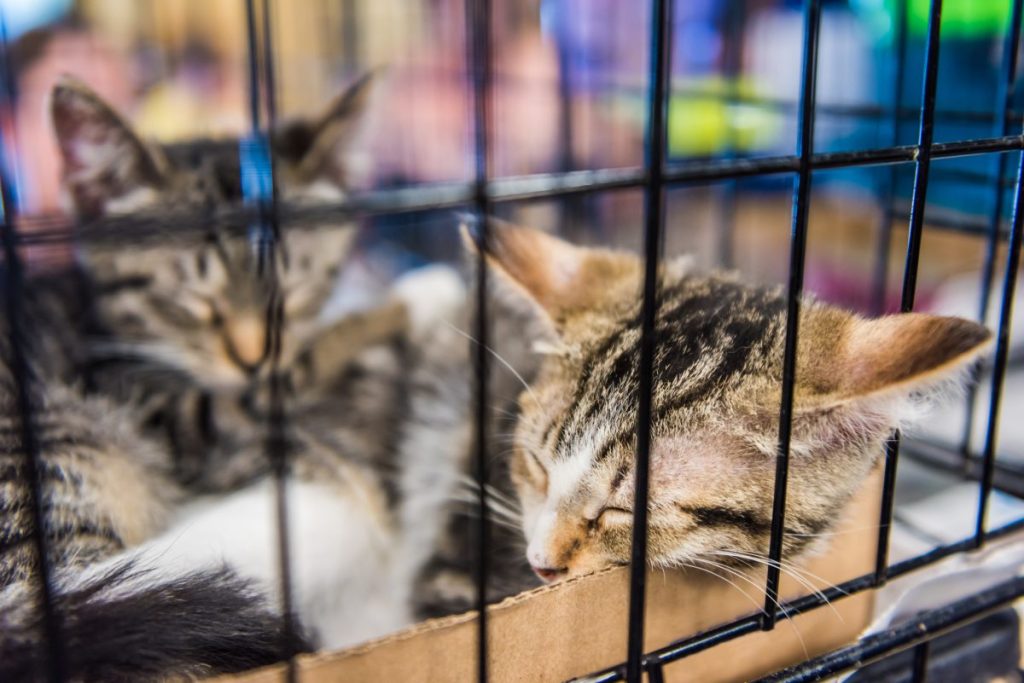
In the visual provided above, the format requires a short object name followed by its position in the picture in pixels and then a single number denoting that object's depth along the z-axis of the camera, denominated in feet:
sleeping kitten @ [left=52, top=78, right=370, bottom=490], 1.13
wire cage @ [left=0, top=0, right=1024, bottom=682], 0.59
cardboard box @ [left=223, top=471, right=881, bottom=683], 0.68
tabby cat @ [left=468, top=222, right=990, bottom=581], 0.78
